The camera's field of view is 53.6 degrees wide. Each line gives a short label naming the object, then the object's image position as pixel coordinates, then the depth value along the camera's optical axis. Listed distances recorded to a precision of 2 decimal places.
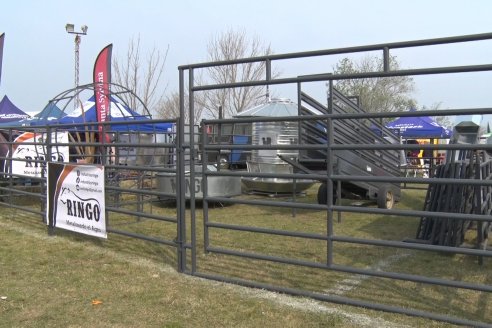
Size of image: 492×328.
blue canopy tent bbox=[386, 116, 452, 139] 20.12
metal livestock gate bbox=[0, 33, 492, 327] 3.90
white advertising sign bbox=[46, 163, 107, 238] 6.29
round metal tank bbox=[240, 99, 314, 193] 11.95
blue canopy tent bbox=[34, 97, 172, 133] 14.02
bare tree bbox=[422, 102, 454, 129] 21.51
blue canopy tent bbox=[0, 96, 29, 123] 21.01
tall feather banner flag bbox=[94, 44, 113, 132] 11.26
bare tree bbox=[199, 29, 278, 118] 24.42
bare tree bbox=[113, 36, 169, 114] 24.63
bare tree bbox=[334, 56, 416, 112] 25.72
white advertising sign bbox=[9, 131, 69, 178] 8.67
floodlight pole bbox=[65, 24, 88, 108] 22.93
